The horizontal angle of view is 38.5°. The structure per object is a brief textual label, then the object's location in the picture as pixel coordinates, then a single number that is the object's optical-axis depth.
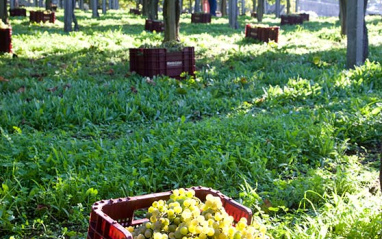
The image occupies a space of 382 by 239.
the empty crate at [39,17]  24.11
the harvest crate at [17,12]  29.62
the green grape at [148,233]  2.35
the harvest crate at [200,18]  30.36
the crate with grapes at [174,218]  2.30
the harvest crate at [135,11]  40.44
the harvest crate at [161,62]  10.16
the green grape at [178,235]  2.29
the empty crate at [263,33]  17.08
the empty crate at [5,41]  12.46
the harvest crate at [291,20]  31.62
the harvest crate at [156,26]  22.45
